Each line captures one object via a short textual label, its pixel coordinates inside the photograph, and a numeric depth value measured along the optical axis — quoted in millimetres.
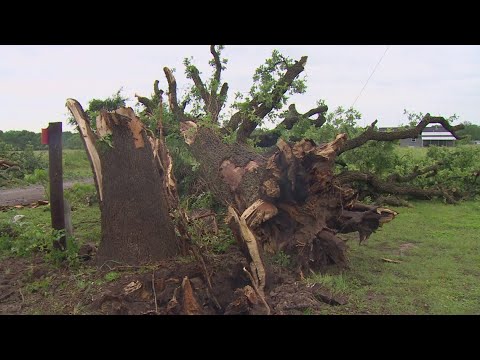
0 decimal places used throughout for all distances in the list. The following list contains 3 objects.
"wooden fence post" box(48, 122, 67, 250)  5504
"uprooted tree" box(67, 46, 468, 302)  5176
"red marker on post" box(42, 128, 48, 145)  5504
